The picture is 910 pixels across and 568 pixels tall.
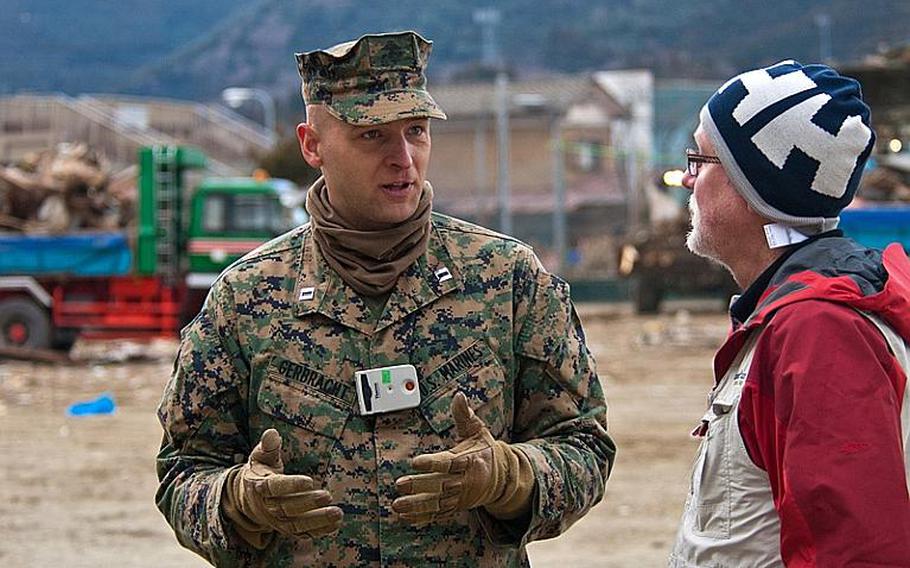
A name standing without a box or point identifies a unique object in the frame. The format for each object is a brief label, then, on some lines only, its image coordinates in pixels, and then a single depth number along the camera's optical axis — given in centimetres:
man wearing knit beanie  226
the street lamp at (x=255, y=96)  4062
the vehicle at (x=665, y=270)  2642
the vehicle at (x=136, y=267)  1967
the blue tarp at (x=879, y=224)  1727
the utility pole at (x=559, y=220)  3619
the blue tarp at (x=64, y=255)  1959
